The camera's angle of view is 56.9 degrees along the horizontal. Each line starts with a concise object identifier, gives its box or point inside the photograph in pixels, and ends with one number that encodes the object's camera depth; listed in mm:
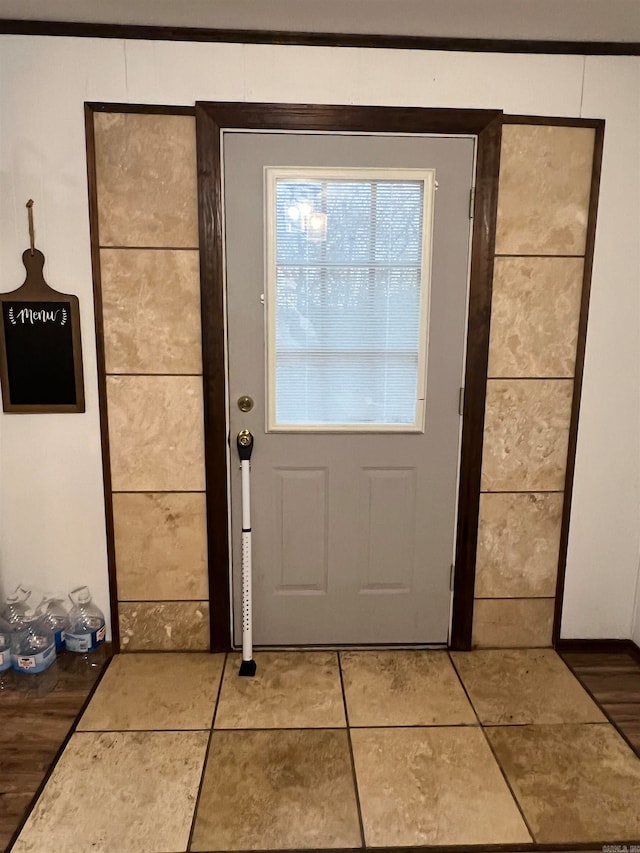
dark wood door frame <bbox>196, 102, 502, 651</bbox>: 2051
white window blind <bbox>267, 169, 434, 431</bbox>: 2117
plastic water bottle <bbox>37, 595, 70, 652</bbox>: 2334
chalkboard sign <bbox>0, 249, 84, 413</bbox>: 2119
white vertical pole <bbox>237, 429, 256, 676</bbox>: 2170
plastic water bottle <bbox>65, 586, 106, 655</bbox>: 2303
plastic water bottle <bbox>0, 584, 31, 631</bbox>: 2281
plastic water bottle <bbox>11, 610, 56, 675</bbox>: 2213
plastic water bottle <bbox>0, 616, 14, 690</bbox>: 2197
